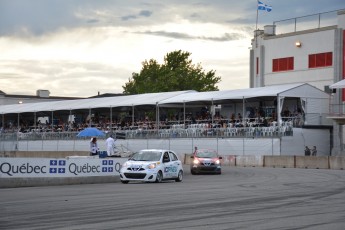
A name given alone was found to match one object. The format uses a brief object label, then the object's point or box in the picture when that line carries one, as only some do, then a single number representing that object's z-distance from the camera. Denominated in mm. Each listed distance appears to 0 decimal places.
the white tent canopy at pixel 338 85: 56312
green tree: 100188
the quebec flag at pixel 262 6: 72562
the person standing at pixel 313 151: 53784
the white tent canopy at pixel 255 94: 52844
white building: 62875
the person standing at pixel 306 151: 53094
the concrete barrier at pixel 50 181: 26125
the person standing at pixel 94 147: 36938
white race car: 28969
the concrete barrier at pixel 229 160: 51319
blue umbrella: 50281
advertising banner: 26219
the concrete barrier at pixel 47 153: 50812
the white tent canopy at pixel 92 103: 65188
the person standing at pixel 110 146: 38656
